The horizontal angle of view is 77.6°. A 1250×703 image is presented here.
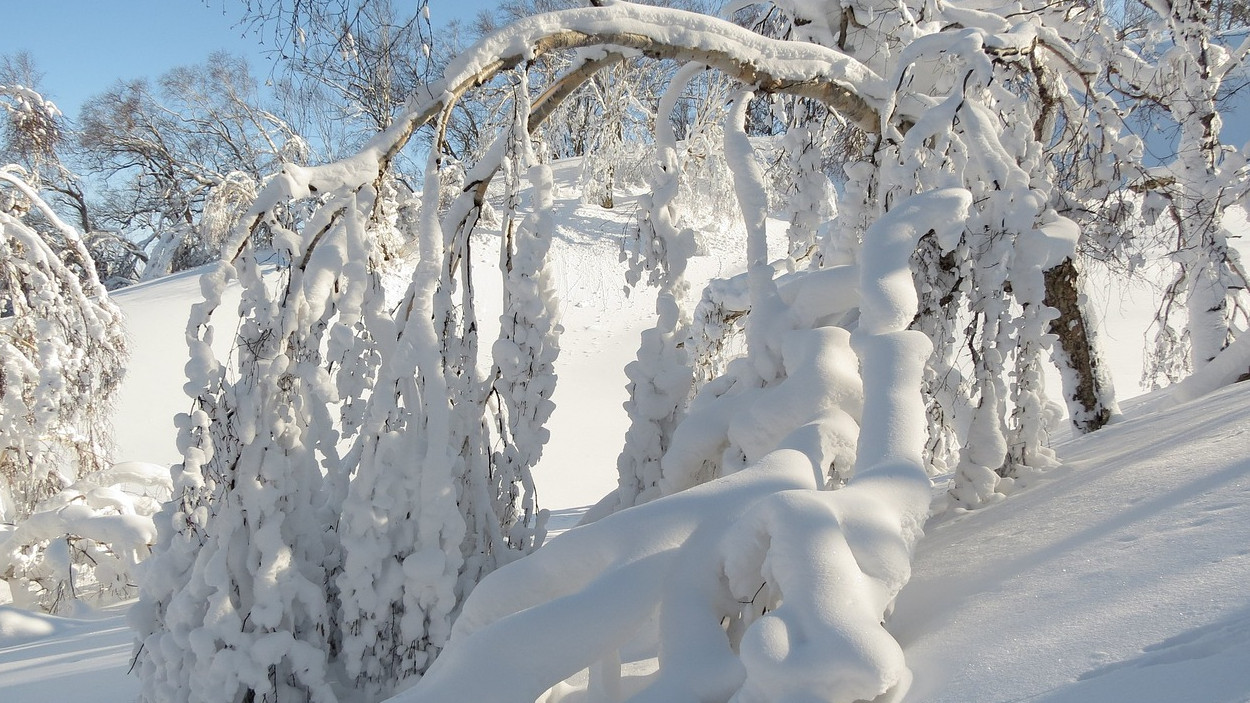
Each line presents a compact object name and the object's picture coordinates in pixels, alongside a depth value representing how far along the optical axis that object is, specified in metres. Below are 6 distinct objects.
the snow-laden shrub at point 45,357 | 6.92
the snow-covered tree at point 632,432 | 1.99
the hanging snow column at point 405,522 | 2.88
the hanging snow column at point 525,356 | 3.39
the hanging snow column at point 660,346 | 3.80
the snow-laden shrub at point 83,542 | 6.76
